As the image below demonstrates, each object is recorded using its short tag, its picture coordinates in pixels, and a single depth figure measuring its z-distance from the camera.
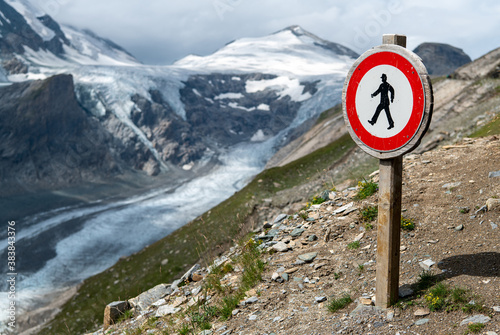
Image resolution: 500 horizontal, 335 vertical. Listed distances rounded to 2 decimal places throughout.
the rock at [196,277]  10.25
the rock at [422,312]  5.56
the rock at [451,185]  9.42
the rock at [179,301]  9.13
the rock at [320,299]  6.73
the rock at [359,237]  8.39
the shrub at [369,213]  9.00
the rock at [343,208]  10.11
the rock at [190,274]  10.87
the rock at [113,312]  10.42
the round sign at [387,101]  5.26
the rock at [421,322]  5.40
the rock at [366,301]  6.19
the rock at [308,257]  8.18
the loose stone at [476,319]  5.08
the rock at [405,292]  6.07
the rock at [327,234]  8.86
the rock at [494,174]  9.21
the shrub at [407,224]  8.15
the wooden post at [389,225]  5.74
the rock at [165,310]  8.84
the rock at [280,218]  11.67
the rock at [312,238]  9.15
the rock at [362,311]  5.95
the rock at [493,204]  7.79
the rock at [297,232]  9.73
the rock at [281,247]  9.05
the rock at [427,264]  6.67
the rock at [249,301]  7.40
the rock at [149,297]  10.30
